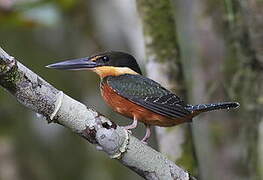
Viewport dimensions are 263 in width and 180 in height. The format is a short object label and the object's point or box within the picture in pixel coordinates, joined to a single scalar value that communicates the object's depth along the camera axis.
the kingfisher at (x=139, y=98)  5.84
